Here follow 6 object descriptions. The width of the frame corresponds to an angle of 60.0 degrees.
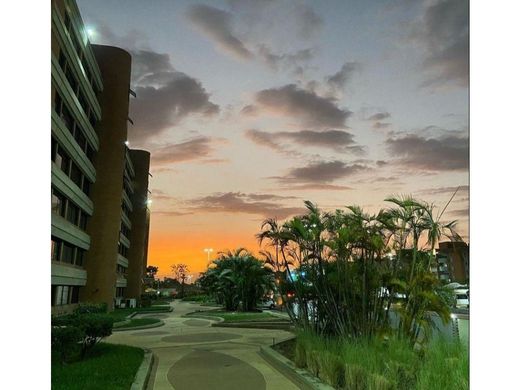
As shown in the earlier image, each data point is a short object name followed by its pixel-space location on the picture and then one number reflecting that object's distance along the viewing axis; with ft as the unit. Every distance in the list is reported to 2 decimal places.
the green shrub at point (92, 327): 18.60
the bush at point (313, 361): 15.06
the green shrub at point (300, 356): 16.74
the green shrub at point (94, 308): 34.53
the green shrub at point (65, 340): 16.25
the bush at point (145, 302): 74.84
